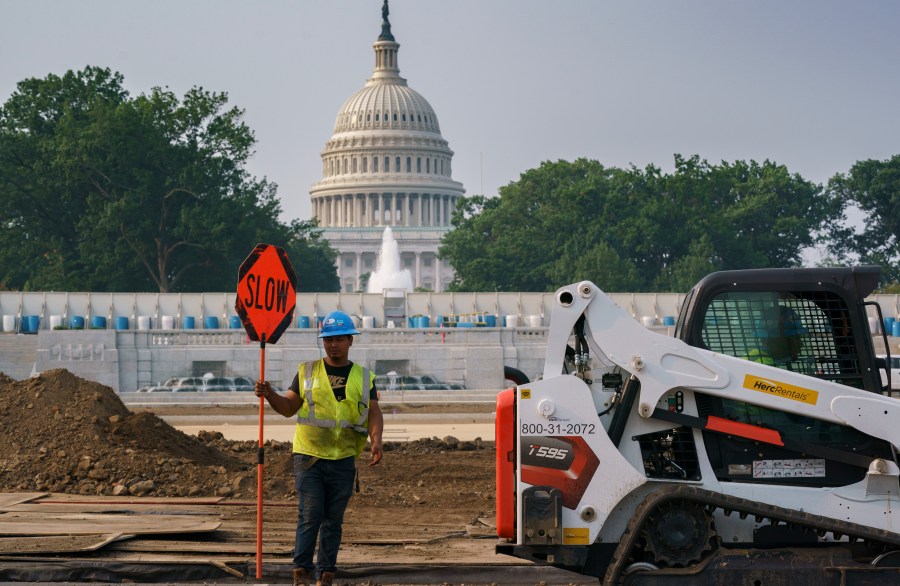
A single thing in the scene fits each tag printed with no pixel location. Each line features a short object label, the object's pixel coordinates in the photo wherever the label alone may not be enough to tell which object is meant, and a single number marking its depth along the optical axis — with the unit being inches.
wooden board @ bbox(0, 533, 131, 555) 459.2
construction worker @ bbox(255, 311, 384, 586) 397.4
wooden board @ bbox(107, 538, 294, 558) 465.7
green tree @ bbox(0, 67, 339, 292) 3240.7
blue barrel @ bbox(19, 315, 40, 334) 2365.9
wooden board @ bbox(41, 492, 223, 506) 589.0
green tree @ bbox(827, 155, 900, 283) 4404.5
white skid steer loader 369.7
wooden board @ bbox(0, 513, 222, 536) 495.2
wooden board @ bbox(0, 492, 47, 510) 588.1
